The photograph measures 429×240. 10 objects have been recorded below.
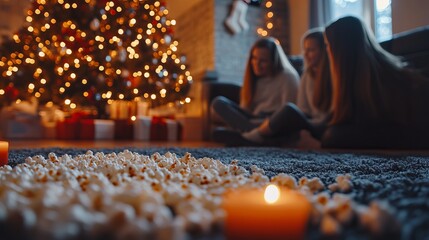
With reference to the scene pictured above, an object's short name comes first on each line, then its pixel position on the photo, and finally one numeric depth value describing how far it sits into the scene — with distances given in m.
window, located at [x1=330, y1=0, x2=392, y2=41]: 3.21
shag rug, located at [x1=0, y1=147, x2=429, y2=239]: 0.46
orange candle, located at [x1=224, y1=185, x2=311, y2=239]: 0.36
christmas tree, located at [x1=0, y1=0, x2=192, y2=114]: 3.49
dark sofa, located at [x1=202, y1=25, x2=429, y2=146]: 1.89
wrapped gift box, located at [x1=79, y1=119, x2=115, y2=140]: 3.28
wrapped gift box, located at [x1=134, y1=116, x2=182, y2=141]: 3.35
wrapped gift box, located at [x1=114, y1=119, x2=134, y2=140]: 3.46
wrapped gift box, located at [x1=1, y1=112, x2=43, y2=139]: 3.50
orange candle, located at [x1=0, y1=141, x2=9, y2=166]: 0.99
